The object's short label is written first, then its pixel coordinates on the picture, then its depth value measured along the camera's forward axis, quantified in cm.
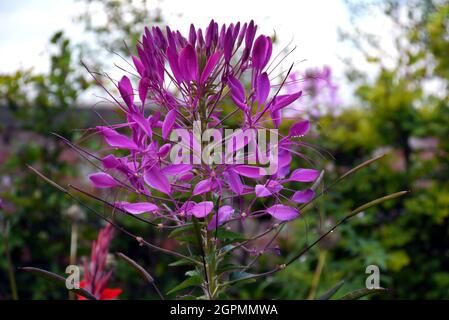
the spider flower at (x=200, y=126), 44
